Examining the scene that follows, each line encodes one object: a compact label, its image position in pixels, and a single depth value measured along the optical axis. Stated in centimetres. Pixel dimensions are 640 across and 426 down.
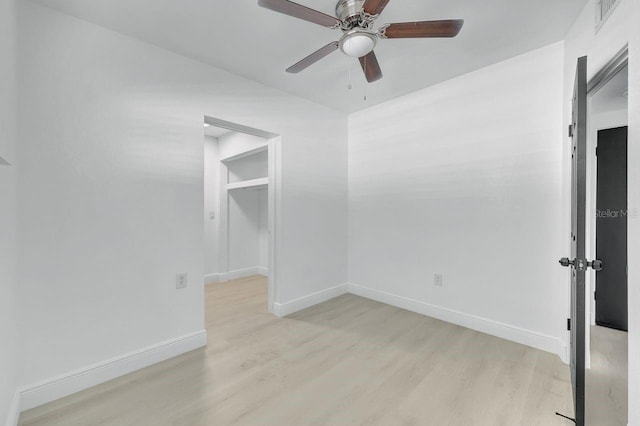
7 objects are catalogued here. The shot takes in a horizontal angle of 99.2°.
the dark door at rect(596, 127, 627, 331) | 189
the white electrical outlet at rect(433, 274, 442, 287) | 298
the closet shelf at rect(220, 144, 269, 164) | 376
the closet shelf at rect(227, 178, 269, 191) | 412
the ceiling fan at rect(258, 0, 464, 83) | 145
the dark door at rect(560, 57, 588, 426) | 139
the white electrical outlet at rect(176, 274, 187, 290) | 234
